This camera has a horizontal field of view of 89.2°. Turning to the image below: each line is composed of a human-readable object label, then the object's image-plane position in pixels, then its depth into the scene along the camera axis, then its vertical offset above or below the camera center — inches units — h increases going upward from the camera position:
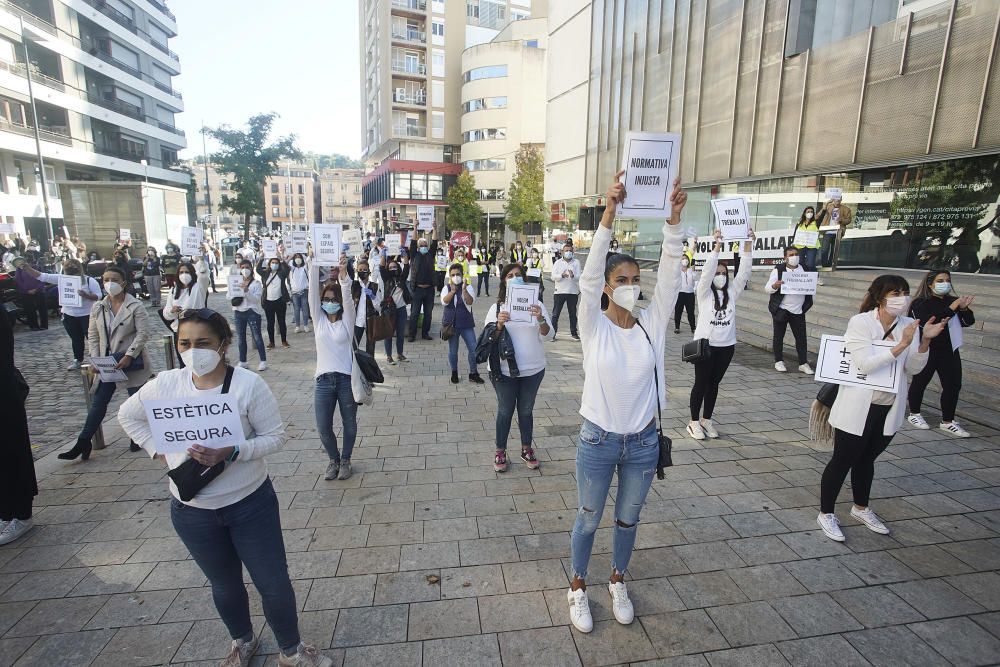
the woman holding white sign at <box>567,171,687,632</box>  113.2 -31.3
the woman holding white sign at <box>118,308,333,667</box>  98.0 -50.0
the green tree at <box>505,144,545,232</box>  1624.0 +141.7
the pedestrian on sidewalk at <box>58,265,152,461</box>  215.5 -48.5
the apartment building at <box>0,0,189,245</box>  1133.1 +344.2
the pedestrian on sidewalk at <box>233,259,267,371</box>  354.3 -58.6
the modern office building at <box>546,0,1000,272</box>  433.7 +137.9
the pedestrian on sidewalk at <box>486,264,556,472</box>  195.2 -53.5
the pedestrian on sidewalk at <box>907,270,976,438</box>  211.8 -50.5
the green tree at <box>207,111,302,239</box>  1754.4 +244.4
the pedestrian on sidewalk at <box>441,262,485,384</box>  318.3 -50.4
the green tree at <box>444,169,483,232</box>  1927.9 +107.4
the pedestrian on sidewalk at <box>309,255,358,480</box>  193.0 -46.2
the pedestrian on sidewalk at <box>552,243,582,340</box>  437.1 -38.5
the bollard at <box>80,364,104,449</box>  223.9 -73.8
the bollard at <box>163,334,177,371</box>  253.0 -60.6
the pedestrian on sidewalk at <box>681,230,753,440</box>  224.4 -33.7
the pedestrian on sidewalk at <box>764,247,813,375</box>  348.8 -47.0
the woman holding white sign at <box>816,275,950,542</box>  147.5 -45.7
